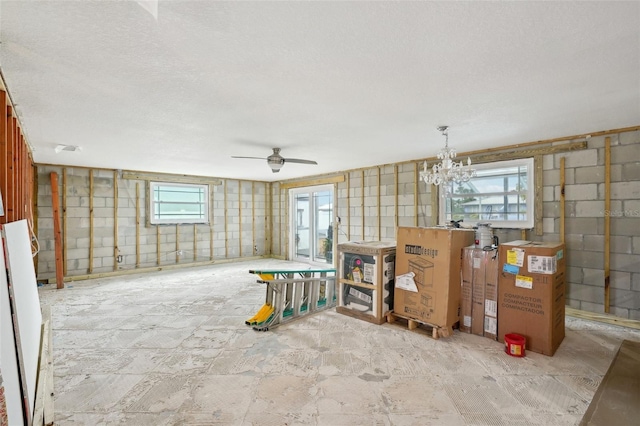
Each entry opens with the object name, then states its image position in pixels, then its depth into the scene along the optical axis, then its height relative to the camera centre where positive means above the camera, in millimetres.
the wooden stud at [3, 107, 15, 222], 2285 +332
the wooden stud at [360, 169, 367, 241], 6574 +261
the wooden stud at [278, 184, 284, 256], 8773 -224
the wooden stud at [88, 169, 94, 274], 6289 -236
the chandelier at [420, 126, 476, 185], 3432 +503
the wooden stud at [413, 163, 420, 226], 5578 +431
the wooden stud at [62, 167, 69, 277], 6000 -142
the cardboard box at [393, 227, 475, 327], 3223 -642
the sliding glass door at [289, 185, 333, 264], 7648 -266
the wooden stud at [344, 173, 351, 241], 6859 +308
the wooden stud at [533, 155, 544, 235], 4238 +178
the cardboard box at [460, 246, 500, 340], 3199 -870
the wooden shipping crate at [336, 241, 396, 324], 3576 -817
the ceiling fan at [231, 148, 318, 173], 4379 +776
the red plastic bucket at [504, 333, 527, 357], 2785 -1234
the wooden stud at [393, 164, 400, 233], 5891 +299
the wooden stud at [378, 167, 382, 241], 6238 -346
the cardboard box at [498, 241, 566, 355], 2826 -790
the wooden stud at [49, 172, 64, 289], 5439 -279
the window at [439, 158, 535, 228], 4426 +262
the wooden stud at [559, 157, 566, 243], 4059 +236
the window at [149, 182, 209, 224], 7133 +286
